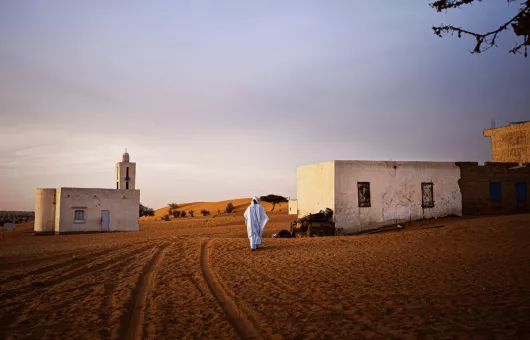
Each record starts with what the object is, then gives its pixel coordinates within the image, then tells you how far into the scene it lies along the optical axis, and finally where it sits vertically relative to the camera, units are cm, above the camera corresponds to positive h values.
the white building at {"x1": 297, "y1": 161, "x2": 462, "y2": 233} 2144 +117
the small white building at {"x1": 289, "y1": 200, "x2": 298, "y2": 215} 4397 +75
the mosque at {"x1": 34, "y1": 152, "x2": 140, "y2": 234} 2972 +33
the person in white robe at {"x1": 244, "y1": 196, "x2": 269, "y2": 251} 1467 -25
